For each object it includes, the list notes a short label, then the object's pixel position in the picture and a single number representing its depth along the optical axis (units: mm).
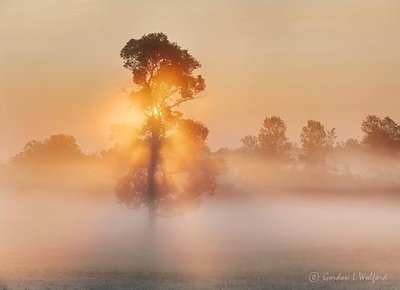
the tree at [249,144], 150625
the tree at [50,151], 168000
